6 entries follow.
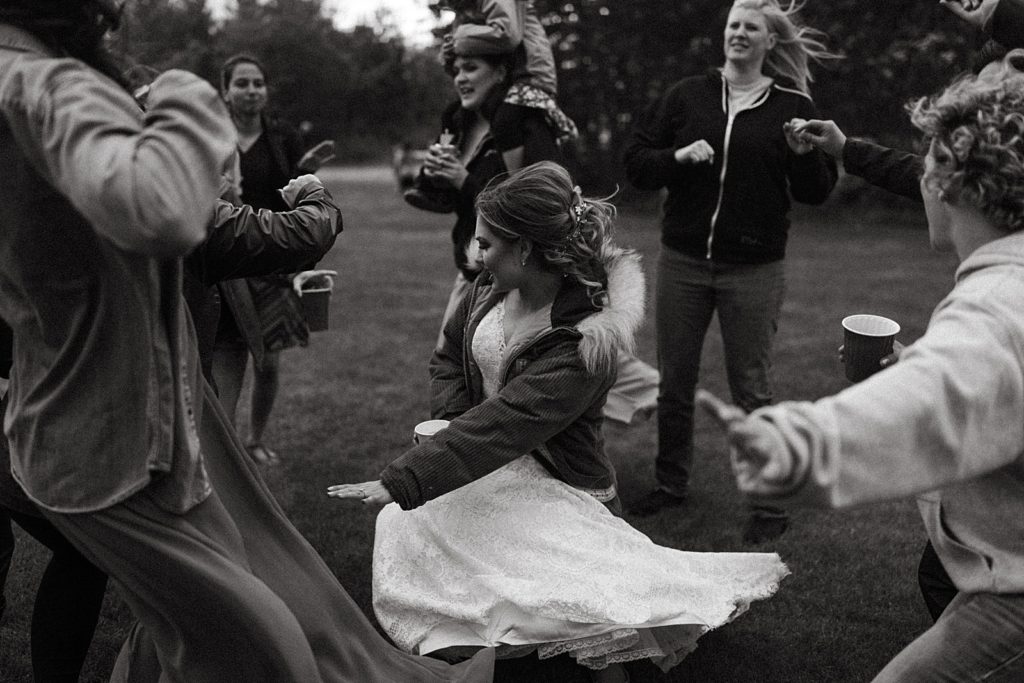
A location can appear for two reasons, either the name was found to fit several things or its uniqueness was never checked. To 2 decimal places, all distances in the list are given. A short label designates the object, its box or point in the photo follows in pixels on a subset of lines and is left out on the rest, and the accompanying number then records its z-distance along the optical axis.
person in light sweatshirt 1.64
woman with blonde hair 4.55
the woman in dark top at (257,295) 4.88
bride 3.05
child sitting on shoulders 4.42
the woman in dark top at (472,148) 4.44
